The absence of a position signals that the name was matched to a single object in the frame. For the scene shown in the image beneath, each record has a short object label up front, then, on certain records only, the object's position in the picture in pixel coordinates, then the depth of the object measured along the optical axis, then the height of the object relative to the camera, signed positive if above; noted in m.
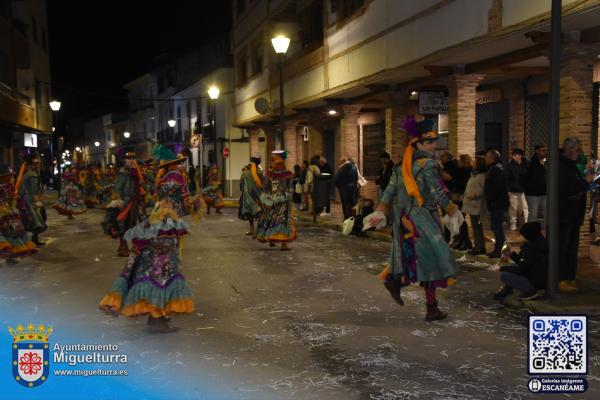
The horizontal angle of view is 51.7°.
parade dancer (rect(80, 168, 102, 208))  26.83 -1.28
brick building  10.08 +1.94
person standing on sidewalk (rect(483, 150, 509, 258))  10.04 -0.68
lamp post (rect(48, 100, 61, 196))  29.24 +2.58
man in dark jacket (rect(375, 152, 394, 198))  14.22 -0.37
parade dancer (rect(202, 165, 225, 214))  21.56 -1.27
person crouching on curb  7.39 -1.40
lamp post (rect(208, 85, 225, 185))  36.34 +1.58
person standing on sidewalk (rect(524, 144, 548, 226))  10.83 -0.53
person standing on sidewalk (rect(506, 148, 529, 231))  12.95 -0.68
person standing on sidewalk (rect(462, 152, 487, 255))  10.57 -0.83
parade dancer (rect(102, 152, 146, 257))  10.94 -0.57
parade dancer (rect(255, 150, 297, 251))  12.16 -1.02
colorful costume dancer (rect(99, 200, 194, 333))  6.08 -1.20
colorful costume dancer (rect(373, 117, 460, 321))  6.42 -0.72
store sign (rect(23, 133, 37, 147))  32.81 +1.01
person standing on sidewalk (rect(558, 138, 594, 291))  7.99 -0.73
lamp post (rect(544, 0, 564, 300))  7.12 -0.12
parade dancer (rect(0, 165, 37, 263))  11.11 -1.16
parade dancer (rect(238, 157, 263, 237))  14.62 -0.97
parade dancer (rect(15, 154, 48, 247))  12.36 -0.74
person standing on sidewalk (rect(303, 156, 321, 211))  19.10 -0.58
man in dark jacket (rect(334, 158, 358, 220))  16.48 -0.77
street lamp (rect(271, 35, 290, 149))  15.91 +2.89
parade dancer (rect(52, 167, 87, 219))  20.56 -1.38
